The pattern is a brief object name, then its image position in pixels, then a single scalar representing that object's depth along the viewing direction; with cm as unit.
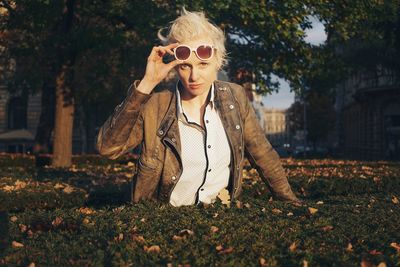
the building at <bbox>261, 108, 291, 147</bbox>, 18982
